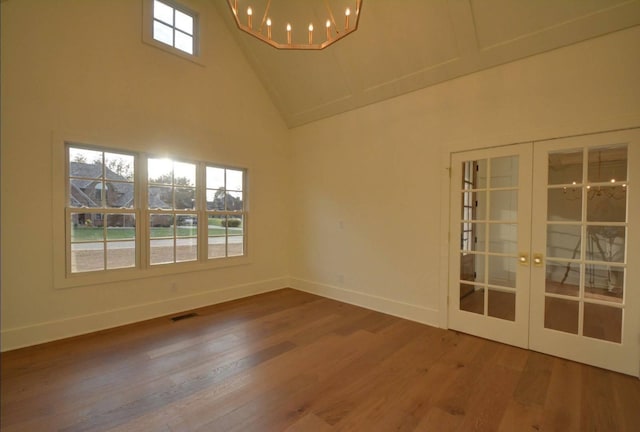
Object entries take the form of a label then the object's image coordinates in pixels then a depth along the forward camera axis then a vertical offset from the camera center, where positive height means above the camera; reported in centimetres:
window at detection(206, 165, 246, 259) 444 +1
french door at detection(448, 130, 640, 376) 254 -33
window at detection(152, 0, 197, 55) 388 +261
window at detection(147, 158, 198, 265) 384 +0
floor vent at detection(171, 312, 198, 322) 371 -139
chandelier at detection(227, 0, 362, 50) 371 +259
